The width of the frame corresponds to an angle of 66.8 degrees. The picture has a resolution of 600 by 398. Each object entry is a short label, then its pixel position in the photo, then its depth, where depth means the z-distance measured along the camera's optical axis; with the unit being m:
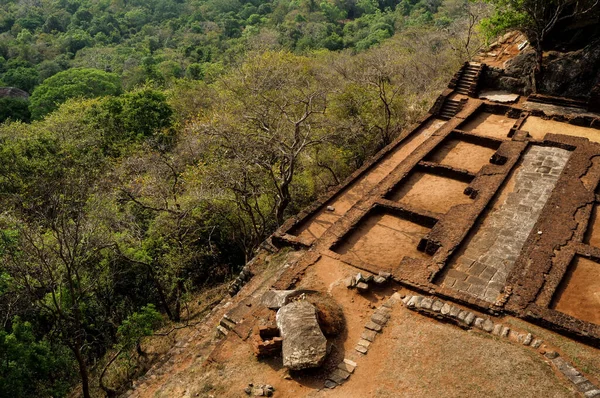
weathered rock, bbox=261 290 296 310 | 10.38
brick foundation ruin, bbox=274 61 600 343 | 10.70
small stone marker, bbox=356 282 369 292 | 10.81
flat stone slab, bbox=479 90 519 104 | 19.91
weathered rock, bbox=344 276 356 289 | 11.00
